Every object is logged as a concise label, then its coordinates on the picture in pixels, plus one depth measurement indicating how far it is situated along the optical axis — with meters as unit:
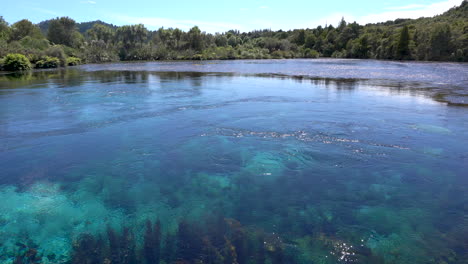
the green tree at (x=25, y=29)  99.19
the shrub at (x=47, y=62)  59.22
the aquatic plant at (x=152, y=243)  5.71
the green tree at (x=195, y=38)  112.75
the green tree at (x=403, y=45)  86.66
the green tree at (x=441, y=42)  75.75
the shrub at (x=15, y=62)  52.56
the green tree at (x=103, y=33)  123.00
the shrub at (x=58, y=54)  64.81
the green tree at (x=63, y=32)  106.31
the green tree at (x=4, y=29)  86.50
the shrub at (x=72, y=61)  68.95
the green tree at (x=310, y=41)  148.12
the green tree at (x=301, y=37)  159.00
